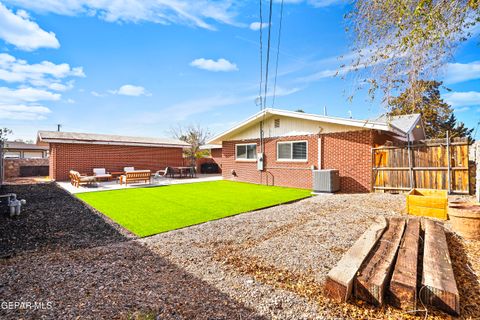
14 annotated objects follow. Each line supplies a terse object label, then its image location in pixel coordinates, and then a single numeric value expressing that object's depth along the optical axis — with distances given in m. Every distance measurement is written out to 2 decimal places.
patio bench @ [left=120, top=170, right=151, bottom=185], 13.38
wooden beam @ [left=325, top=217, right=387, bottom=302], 2.44
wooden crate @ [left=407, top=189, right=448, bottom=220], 5.72
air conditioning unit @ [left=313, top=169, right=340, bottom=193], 10.21
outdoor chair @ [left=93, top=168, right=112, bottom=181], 16.17
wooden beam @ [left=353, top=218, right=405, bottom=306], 2.36
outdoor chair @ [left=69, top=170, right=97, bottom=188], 12.46
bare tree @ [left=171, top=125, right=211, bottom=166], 23.20
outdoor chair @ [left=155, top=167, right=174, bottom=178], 18.06
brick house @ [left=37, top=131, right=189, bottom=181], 15.78
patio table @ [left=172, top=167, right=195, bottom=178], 18.51
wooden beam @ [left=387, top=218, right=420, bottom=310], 2.29
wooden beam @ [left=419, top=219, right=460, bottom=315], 2.20
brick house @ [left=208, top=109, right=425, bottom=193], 10.32
